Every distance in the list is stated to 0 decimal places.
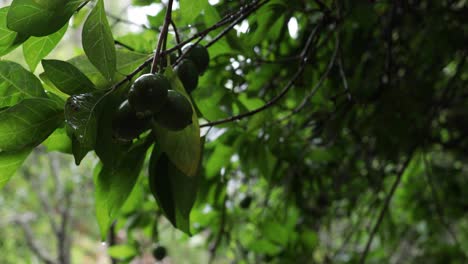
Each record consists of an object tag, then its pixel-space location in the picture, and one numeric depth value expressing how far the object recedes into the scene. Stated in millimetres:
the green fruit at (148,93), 499
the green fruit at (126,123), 544
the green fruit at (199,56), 701
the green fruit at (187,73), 663
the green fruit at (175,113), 522
